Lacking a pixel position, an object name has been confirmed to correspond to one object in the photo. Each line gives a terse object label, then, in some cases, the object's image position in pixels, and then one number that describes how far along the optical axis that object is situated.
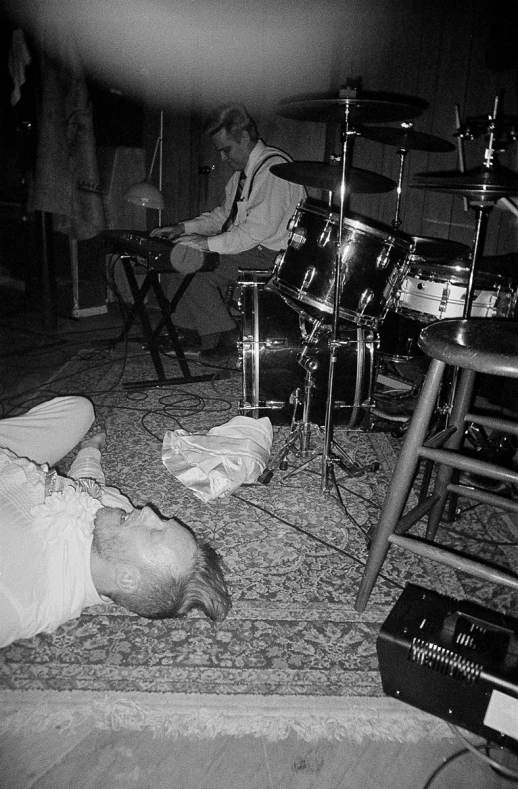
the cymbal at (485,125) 1.71
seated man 3.18
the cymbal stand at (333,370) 1.87
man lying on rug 1.26
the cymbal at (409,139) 2.54
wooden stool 1.24
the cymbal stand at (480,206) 1.71
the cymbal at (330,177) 2.02
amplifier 1.04
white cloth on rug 2.11
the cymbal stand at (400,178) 3.08
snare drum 2.34
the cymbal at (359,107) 1.75
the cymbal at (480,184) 1.60
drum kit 2.01
